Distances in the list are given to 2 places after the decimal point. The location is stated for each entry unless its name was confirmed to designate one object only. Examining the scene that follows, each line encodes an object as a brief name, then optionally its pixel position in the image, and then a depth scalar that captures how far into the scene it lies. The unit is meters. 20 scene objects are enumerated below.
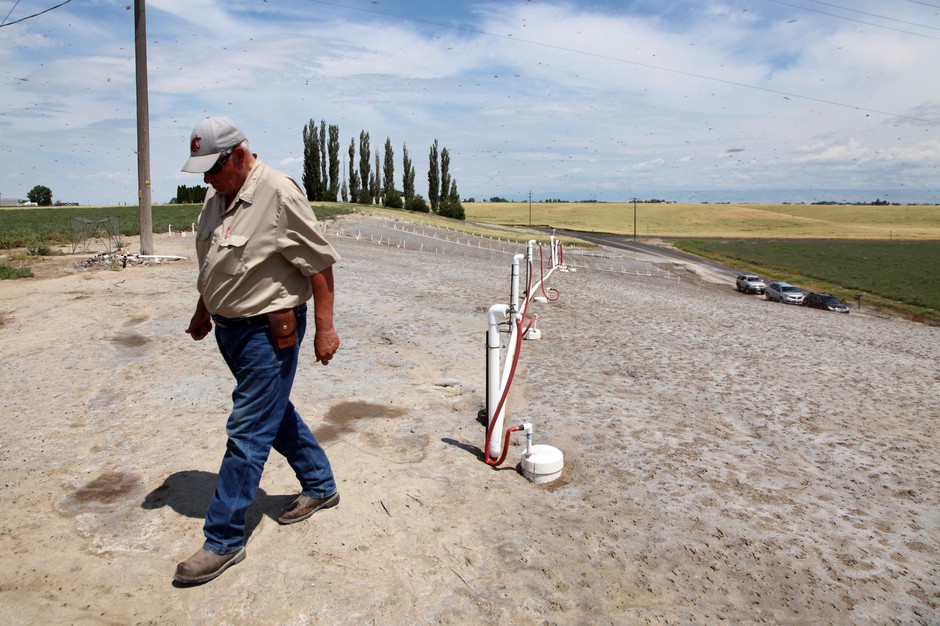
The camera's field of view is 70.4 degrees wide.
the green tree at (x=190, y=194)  89.44
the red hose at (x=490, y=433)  4.33
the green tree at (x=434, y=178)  104.62
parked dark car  28.53
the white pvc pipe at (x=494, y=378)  4.46
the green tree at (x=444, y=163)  106.25
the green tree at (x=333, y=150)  92.25
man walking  3.08
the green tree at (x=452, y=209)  95.93
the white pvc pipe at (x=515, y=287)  5.47
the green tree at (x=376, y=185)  101.84
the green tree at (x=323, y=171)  91.25
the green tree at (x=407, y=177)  103.44
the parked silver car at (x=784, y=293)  31.20
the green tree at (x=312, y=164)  90.25
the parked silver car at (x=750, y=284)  36.31
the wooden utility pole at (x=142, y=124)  17.31
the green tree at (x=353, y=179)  96.38
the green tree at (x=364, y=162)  99.06
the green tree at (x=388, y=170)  102.62
